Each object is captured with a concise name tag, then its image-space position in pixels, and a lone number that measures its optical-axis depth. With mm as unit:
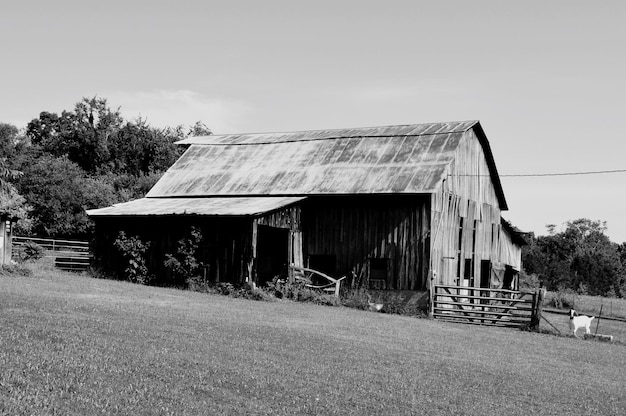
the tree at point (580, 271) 69875
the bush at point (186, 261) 33875
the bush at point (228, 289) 31356
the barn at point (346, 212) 33844
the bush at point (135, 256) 34969
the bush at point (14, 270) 30156
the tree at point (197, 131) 83438
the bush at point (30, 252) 37656
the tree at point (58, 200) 61469
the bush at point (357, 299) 32188
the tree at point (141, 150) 76250
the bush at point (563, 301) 48788
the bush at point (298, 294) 32031
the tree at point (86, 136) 80750
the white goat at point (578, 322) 27734
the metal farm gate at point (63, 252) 39938
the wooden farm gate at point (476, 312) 29312
